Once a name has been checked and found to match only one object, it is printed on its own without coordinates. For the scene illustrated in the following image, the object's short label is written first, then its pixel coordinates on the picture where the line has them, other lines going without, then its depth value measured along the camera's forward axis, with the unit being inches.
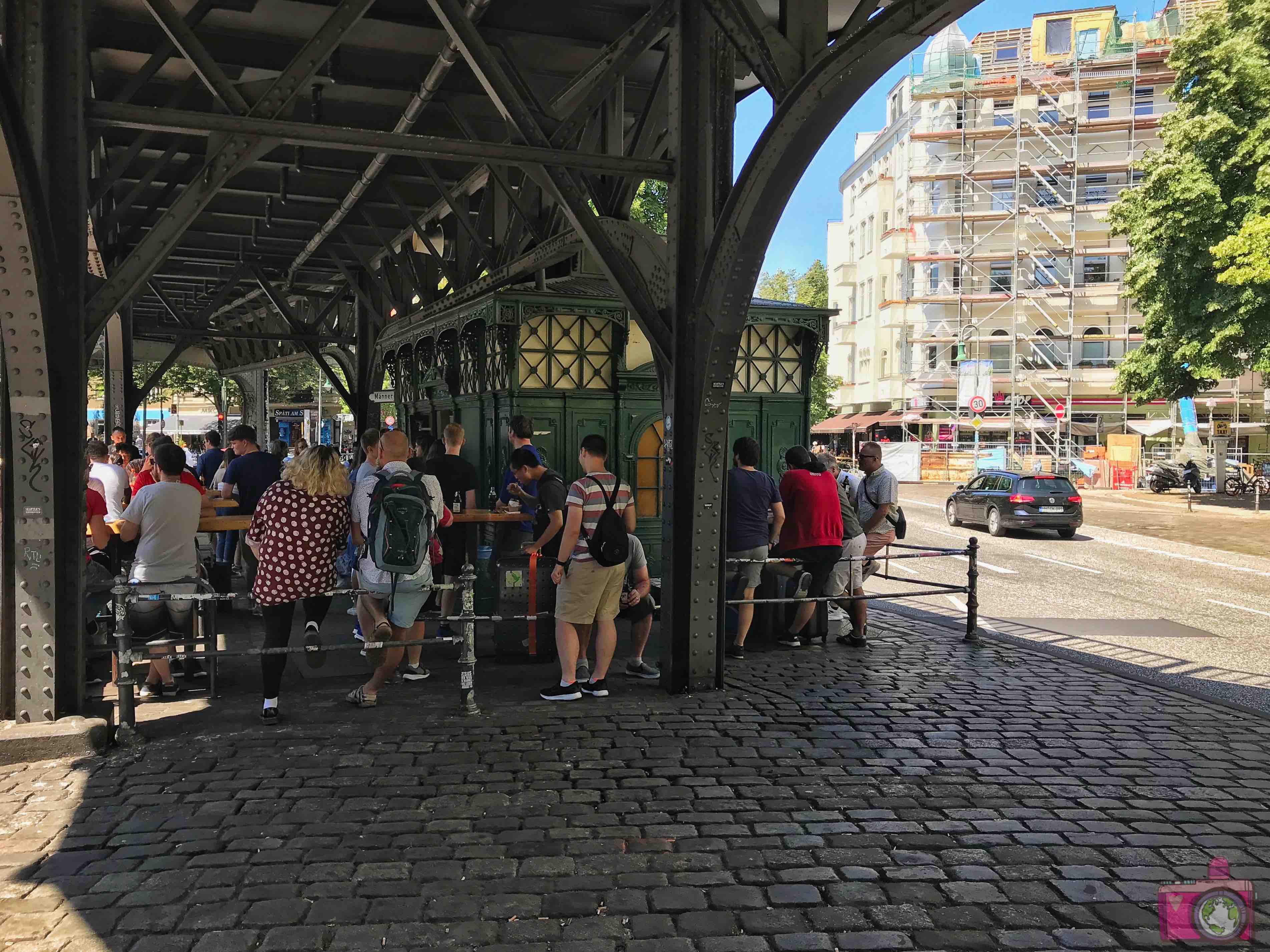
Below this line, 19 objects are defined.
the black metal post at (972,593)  389.4
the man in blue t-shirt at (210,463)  605.9
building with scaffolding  2028.8
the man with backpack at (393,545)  283.6
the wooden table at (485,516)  366.0
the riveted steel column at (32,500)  245.1
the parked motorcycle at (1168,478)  1518.2
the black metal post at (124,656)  253.6
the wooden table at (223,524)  346.6
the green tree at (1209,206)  1133.1
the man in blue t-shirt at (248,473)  445.7
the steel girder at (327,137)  249.9
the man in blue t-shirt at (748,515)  361.4
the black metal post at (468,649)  283.4
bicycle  1454.2
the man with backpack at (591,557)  292.8
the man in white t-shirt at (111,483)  389.7
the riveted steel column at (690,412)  302.8
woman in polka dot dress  273.9
